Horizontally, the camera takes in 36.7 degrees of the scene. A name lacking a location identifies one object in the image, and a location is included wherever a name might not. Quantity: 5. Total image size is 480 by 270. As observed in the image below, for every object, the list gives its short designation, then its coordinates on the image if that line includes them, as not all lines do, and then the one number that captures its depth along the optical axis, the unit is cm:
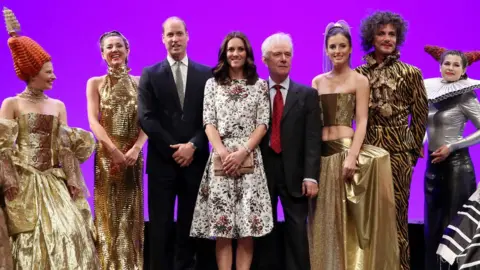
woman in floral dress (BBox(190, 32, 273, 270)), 449
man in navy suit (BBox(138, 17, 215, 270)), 475
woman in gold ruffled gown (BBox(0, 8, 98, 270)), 416
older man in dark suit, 467
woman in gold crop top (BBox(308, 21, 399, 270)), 476
